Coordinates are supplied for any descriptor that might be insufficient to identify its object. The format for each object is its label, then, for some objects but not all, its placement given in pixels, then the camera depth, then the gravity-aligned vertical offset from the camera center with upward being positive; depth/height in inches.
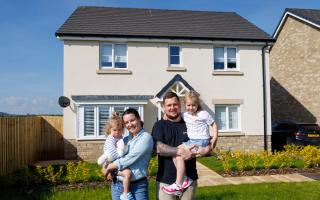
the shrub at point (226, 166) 466.0 -79.4
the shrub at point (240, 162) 472.2 -75.3
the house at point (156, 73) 645.9 +71.0
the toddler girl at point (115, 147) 156.9 -18.9
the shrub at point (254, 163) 479.8 -78.4
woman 156.2 -24.1
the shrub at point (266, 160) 478.5 -74.9
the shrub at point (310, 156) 488.1 -70.5
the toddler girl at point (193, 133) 157.3 -12.6
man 156.9 -16.4
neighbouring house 889.5 +113.0
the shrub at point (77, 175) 393.4 -78.6
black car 668.7 -54.2
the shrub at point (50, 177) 388.8 -79.5
